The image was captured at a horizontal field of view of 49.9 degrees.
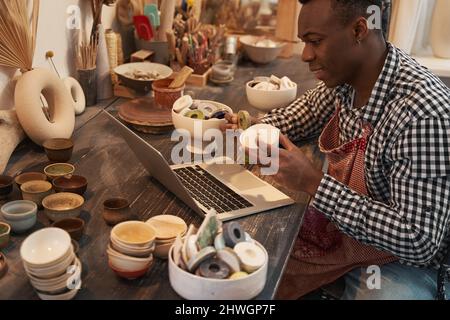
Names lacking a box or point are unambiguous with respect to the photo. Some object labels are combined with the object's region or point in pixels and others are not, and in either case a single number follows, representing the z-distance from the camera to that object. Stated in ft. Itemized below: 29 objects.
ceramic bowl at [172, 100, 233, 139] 4.57
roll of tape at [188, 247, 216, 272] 2.67
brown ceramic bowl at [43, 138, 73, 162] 4.08
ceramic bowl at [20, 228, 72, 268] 2.68
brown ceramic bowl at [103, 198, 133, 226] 3.35
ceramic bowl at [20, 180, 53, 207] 3.45
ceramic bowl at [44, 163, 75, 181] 3.76
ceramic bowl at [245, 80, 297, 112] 5.40
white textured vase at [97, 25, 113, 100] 5.57
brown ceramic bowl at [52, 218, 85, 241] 3.12
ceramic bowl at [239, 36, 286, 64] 7.48
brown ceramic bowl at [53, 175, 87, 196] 3.59
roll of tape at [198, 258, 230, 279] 2.64
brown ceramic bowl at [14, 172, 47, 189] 3.67
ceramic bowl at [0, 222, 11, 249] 3.01
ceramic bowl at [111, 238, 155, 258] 2.80
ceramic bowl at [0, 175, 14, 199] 3.53
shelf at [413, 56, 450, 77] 7.77
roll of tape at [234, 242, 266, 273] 2.73
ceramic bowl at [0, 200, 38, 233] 3.14
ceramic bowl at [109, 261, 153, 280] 2.80
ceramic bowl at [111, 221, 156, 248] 2.91
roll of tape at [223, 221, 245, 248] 2.87
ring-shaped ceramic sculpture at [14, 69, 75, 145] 4.24
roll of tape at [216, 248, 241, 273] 2.71
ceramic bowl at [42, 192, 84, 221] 3.27
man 3.39
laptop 3.57
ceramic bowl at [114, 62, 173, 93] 5.74
